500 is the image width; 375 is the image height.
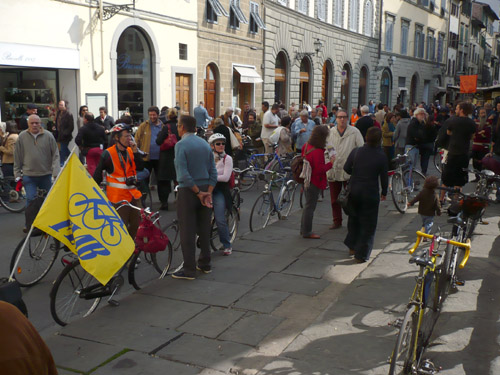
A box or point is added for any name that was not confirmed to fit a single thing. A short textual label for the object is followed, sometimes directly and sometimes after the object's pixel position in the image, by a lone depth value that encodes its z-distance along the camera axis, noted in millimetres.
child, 7167
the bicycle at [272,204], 8820
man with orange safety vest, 6238
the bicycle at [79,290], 4891
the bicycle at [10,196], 9633
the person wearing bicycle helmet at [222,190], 6922
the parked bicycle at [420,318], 3615
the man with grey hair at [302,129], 12406
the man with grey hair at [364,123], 12156
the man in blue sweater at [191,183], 6109
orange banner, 27797
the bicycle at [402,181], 10156
